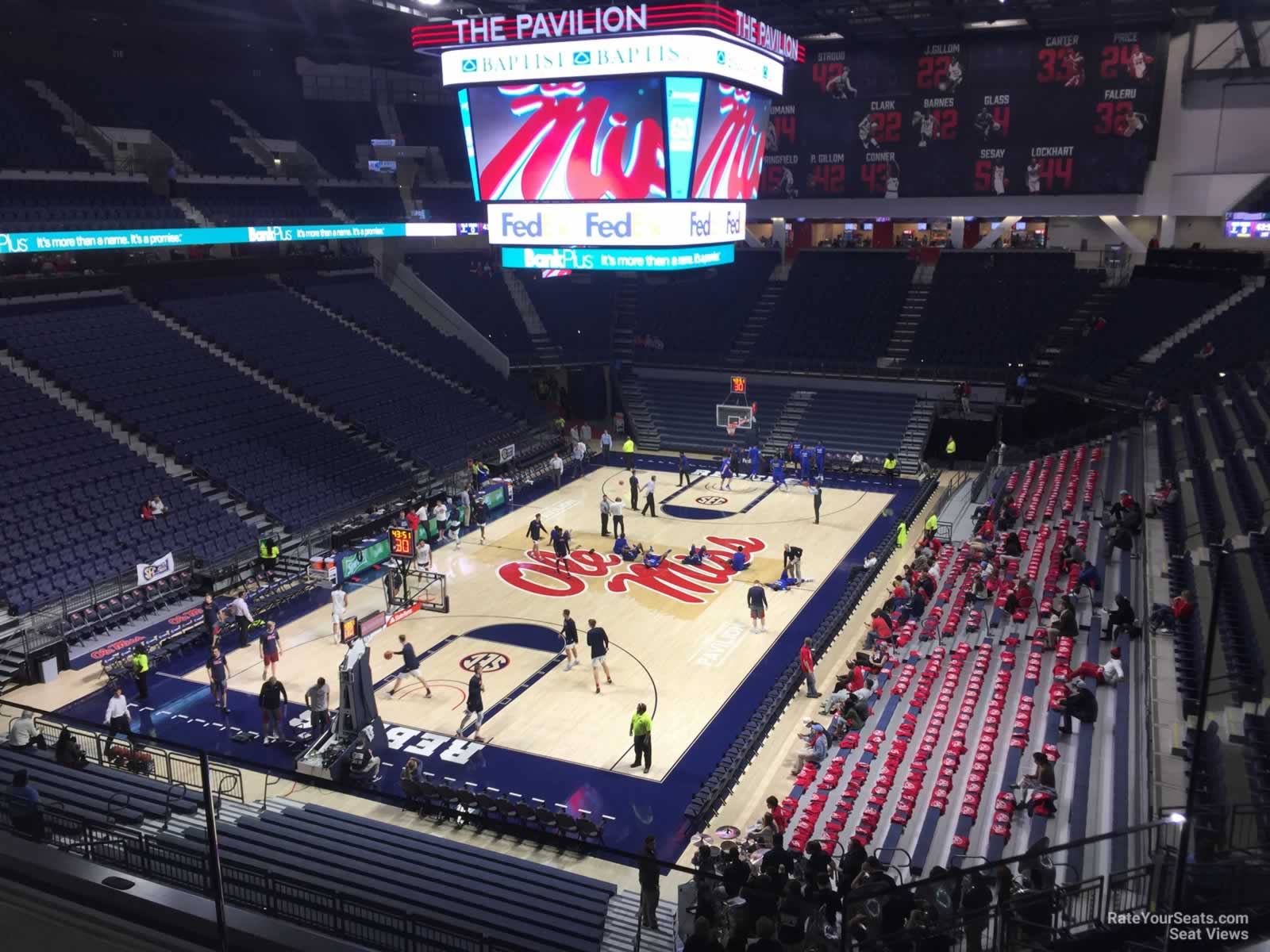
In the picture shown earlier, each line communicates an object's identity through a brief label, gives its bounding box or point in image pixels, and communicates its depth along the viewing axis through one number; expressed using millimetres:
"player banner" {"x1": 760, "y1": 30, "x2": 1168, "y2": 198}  32094
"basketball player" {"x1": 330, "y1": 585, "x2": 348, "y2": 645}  20188
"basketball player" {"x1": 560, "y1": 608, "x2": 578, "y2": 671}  18484
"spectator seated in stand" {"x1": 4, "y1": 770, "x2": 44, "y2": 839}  7453
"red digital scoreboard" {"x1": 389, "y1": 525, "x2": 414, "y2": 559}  21953
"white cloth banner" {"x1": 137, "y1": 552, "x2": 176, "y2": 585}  20719
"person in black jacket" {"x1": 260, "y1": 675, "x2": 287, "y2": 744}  15883
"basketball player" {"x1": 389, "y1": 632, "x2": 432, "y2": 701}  18391
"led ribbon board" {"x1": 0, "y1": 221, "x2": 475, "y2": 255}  24828
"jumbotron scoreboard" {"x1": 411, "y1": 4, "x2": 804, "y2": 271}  16594
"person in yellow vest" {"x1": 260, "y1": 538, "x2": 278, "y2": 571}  22906
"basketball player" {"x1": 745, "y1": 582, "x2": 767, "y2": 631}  20125
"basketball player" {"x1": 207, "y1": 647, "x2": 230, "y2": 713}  16969
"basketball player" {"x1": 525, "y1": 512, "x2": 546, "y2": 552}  25875
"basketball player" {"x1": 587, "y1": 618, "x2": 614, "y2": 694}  17484
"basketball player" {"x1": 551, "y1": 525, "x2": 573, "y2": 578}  24359
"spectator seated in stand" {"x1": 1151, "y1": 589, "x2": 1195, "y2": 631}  15039
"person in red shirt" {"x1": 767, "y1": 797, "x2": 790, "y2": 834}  12523
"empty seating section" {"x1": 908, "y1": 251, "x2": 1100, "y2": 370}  36250
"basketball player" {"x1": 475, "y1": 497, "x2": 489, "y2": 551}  26938
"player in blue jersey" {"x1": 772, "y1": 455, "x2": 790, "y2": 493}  32344
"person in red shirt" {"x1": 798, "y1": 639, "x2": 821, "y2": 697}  17438
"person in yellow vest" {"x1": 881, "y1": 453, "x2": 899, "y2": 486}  32312
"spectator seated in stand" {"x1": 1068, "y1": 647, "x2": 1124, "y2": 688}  15055
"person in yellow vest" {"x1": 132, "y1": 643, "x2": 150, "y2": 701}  17281
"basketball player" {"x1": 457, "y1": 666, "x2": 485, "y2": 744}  16203
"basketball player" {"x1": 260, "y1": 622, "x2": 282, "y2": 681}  18234
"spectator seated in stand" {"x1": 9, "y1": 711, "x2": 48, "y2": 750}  12938
